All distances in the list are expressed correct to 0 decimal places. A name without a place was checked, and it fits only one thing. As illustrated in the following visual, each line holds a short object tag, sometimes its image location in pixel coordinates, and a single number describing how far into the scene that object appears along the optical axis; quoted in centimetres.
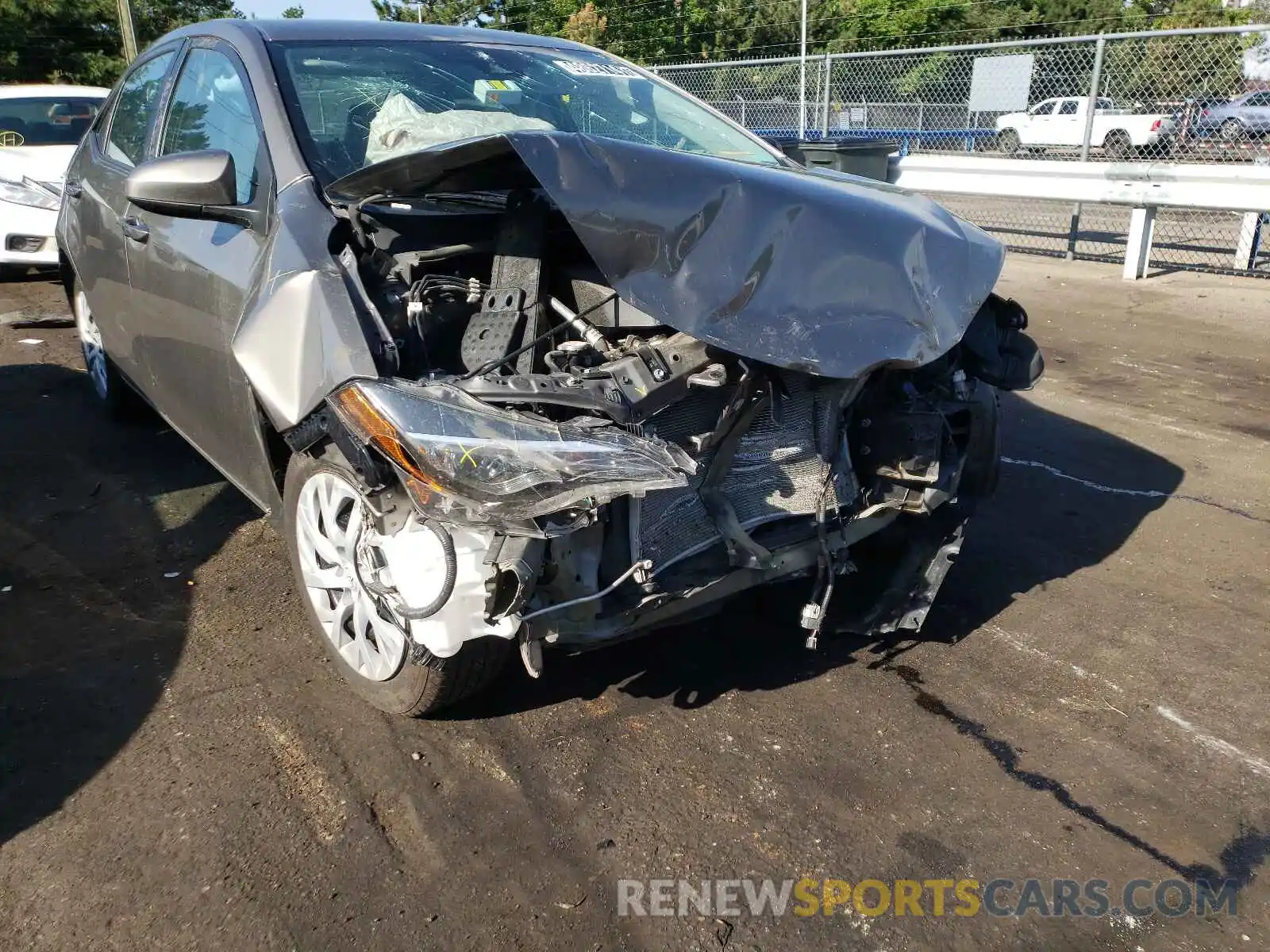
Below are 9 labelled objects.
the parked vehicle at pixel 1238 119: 950
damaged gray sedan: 248
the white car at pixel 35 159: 876
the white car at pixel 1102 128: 1012
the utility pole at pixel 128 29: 2267
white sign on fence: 1098
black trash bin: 682
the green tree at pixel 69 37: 2478
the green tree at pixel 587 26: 2478
